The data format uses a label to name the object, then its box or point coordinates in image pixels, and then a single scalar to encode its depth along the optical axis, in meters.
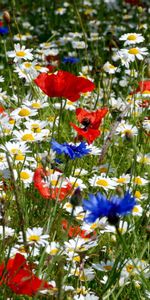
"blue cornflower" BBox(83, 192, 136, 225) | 0.76
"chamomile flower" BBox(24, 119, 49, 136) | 1.20
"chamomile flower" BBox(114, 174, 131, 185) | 1.15
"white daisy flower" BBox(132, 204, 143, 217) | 1.04
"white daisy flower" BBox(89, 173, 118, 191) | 1.13
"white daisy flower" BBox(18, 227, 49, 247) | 0.92
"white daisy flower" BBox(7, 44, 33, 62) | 1.48
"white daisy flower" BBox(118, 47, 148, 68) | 1.41
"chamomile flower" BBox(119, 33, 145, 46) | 1.46
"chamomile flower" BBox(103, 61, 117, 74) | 1.64
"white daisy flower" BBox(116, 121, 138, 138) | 1.27
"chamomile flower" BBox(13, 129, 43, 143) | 1.16
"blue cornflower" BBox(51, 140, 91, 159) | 1.02
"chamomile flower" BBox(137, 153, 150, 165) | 1.23
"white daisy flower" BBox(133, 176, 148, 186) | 1.17
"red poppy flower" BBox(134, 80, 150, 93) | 1.44
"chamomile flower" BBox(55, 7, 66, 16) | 2.80
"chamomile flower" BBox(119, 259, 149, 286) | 0.94
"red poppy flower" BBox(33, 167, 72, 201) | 1.02
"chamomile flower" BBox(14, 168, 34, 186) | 1.14
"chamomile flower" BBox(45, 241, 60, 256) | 0.96
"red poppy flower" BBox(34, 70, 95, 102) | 1.10
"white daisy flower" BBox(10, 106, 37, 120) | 1.26
